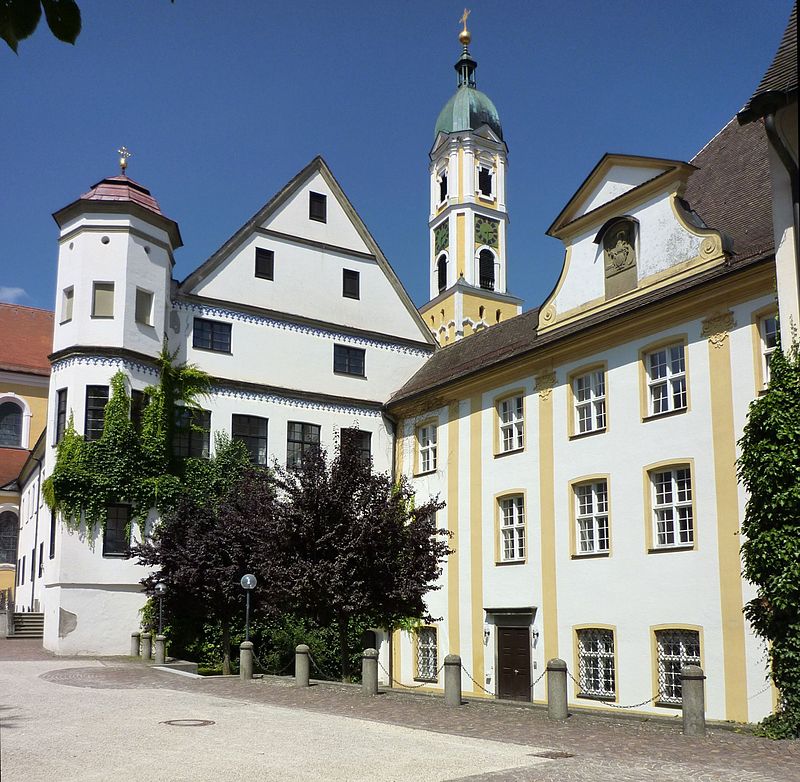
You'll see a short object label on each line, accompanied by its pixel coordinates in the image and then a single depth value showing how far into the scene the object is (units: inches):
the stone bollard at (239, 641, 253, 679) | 936.3
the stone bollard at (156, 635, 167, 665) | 1050.7
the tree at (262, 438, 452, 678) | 916.0
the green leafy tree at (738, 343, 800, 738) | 645.9
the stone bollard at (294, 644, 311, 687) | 875.4
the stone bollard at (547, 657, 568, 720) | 677.3
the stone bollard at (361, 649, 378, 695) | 813.2
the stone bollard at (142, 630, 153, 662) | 1084.5
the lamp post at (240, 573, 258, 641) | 989.3
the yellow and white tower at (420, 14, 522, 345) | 2657.5
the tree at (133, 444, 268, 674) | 1035.3
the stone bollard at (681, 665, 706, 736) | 608.7
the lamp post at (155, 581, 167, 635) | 1095.0
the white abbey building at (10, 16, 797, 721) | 856.3
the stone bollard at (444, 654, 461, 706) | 756.0
